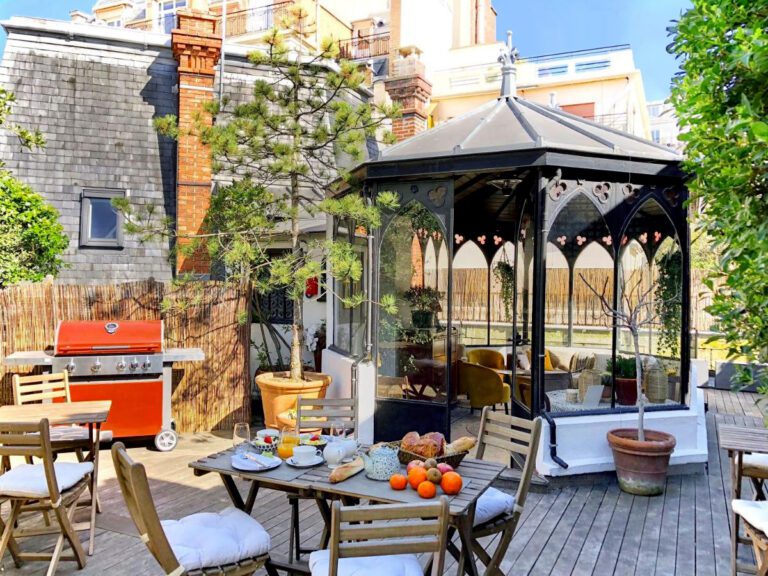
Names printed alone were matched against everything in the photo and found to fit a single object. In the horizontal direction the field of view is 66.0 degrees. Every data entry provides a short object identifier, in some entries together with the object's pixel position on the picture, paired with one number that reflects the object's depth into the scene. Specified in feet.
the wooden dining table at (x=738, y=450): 11.21
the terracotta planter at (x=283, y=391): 19.89
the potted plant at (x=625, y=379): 20.10
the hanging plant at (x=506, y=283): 30.12
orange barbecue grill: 18.60
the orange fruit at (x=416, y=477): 9.09
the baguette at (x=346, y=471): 9.36
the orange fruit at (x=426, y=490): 8.81
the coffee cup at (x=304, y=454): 10.15
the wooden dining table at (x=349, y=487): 8.84
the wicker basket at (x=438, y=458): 9.97
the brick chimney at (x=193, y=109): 27.12
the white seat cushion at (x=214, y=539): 8.53
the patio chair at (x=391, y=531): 7.02
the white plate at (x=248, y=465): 9.84
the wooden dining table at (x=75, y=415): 12.91
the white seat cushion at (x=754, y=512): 9.40
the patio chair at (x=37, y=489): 10.51
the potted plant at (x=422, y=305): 20.61
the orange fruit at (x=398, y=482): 9.09
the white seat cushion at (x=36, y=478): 10.71
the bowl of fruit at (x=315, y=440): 11.13
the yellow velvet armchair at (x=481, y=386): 22.20
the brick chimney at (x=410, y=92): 35.60
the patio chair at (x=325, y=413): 13.34
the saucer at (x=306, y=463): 10.11
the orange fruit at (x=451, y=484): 8.90
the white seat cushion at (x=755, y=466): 12.11
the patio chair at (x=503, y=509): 10.08
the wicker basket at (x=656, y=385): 19.31
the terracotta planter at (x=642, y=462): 15.65
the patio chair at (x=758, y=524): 9.27
